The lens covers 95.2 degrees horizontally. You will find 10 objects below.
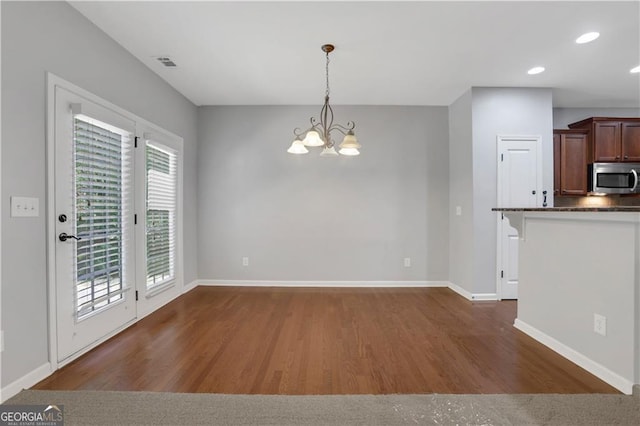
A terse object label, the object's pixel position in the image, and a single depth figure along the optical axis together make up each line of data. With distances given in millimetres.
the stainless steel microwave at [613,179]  4230
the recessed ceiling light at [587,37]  2678
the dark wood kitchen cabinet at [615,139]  4328
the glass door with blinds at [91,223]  2197
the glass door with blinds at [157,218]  3213
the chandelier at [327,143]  2695
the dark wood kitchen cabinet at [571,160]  4320
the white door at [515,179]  3859
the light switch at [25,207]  1860
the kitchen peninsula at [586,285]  1890
